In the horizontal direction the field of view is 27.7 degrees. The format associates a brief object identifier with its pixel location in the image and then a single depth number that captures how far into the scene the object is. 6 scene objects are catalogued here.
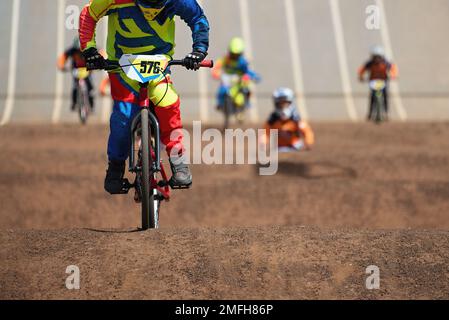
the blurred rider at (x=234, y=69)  20.22
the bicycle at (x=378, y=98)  22.42
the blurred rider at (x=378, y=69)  22.44
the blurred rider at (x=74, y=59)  20.58
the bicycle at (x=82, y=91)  20.69
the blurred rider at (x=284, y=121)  16.27
